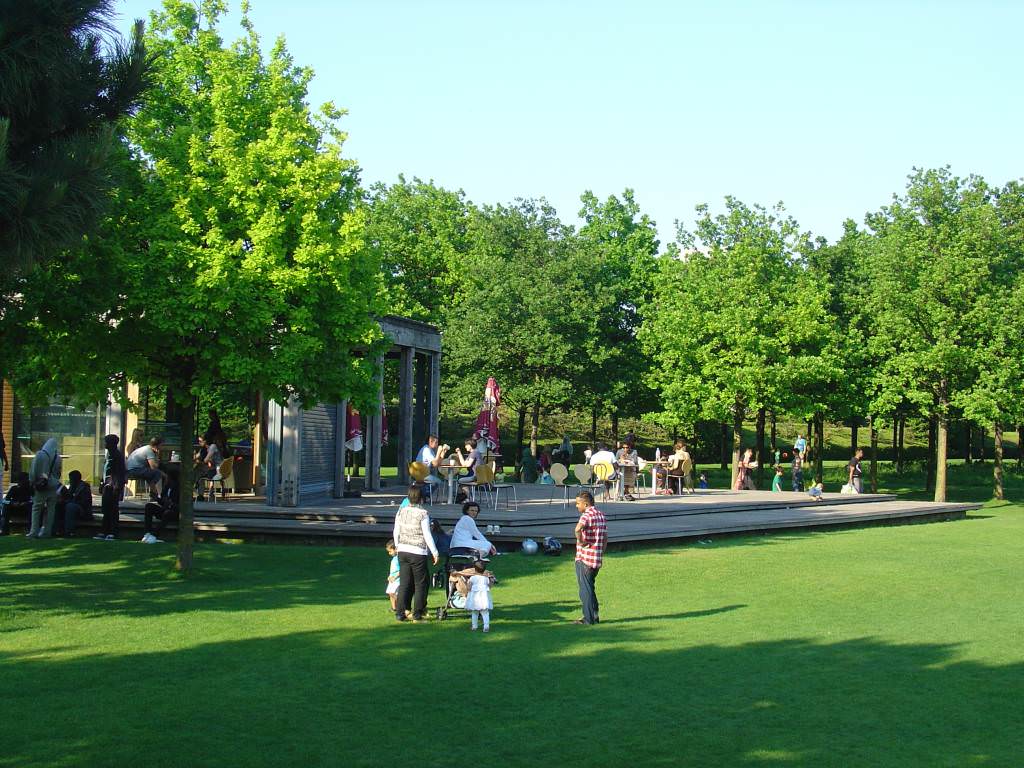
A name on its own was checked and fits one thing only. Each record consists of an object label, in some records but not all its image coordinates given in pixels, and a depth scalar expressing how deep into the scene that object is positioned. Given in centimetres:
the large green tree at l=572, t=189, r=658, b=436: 4681
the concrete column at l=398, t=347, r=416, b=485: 3052
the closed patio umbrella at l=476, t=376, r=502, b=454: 2994
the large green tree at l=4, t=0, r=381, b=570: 1568
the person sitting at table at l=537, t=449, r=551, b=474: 4174
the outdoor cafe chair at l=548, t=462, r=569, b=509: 2517
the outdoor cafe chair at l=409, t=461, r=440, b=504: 2308
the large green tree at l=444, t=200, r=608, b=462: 4594
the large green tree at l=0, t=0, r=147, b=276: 967
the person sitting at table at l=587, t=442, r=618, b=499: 2662
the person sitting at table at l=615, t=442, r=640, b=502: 2902
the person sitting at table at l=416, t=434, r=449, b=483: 2558
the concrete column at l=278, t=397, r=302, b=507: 2344
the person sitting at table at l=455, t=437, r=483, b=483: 2450
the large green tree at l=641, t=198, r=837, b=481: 4109
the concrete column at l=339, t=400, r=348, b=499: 2644
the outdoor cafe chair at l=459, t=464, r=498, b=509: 2386
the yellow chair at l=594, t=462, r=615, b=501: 2592
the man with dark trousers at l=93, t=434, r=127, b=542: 2028
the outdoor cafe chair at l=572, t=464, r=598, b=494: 2550
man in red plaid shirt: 1299
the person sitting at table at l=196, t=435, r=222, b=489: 2397
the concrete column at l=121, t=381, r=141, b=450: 2452
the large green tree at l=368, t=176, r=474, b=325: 5306
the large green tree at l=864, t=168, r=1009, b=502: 3834
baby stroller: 1326
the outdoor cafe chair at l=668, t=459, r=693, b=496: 3100
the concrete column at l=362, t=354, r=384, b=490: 2897
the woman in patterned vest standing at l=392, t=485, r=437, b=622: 1288
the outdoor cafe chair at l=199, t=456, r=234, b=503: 2358
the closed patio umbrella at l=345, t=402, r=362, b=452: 2714
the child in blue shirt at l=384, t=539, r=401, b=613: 1326
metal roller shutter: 2534
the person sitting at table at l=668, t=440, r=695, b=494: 3104
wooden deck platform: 2070
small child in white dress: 1261
